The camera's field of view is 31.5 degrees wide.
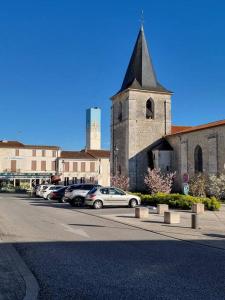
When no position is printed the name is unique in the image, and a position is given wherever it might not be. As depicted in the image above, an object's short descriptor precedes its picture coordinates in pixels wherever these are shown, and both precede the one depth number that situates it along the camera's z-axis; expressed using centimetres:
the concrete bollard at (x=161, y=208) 2061
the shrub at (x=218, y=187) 2820
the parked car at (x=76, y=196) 2700
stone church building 4028
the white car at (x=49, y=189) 3572
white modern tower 11762
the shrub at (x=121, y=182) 3978
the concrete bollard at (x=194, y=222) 1415
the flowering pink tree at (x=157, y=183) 3234
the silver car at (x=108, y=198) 2402
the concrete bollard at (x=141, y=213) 1806
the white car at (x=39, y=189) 3995
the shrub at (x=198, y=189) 2753
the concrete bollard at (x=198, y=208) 2053
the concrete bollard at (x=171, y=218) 1587
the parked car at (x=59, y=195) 3209
